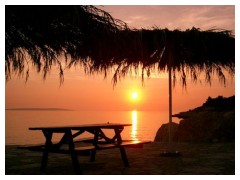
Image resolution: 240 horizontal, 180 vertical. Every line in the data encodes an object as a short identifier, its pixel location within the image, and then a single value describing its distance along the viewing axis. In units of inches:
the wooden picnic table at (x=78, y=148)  144.5
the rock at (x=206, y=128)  282.1
